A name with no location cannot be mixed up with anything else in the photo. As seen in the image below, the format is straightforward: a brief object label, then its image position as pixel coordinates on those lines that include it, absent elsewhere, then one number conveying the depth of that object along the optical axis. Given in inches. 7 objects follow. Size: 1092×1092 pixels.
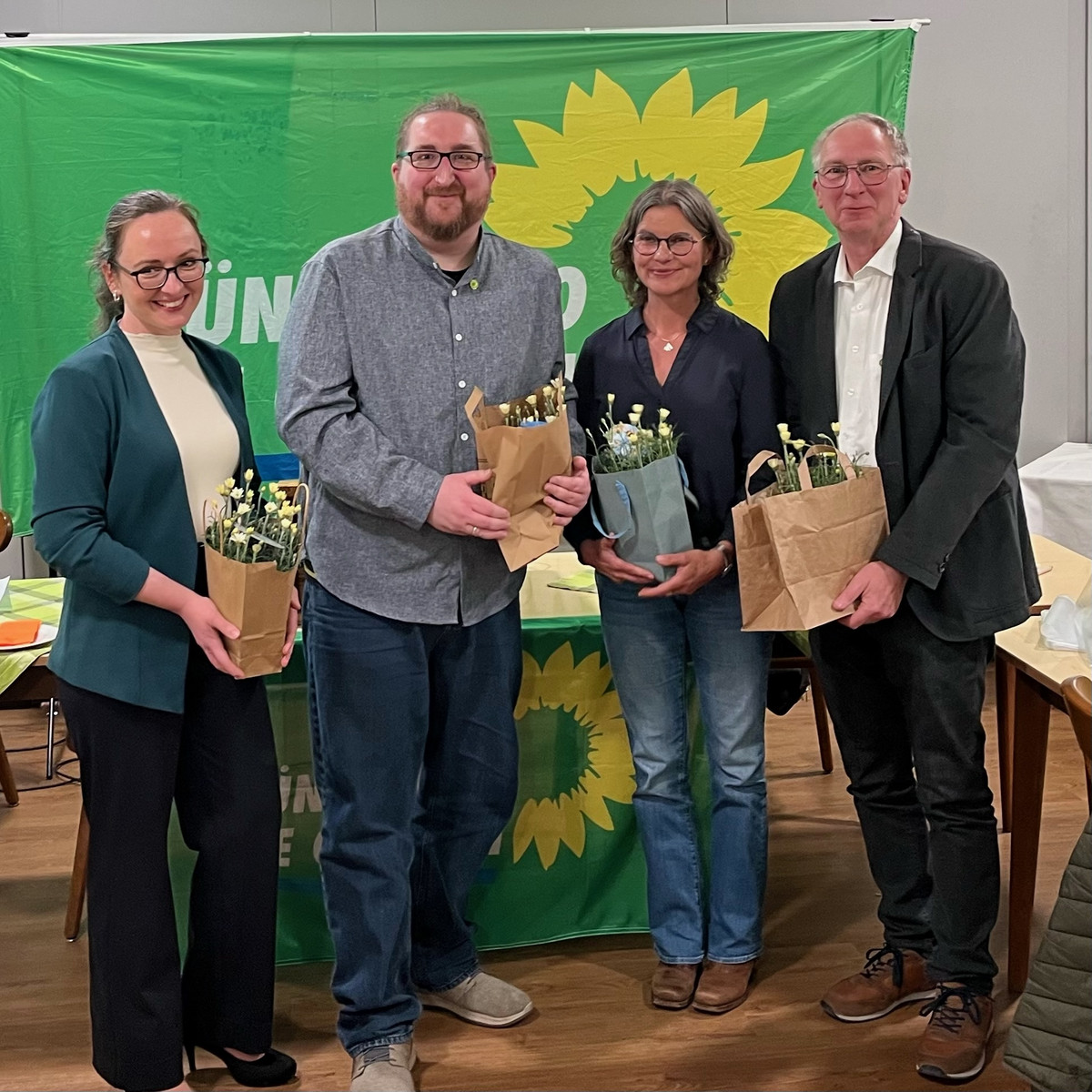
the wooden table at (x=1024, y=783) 99.5
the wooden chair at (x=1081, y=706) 63.1
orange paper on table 105.1
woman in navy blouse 94.7
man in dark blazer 86.4
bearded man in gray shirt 84.0
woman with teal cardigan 78.7
